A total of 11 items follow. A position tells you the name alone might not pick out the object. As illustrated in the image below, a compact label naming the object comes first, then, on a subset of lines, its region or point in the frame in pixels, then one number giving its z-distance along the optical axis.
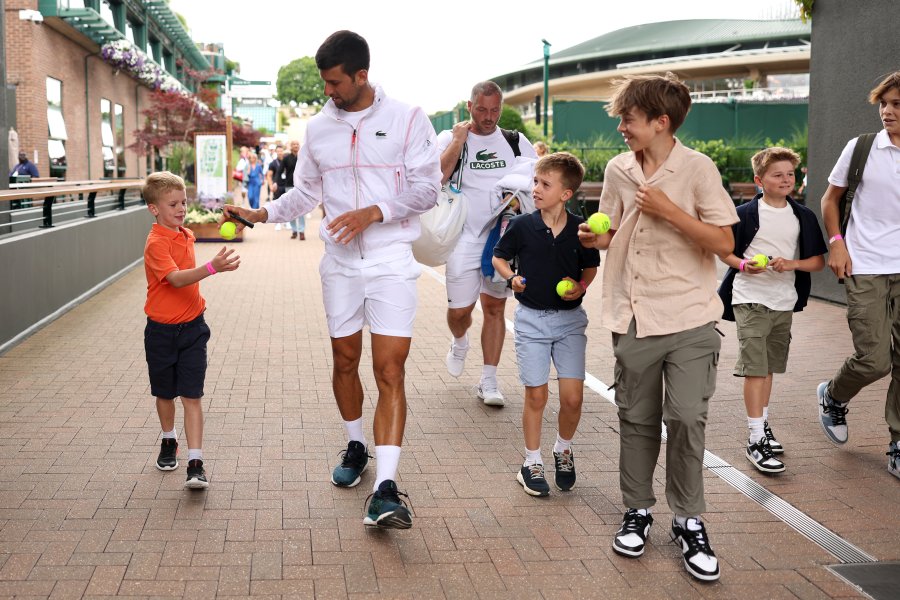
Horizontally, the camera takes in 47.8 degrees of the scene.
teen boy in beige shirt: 4.18
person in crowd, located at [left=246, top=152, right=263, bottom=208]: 28.61
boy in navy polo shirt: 5.12
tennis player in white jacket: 4.69
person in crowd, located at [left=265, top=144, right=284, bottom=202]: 24.64
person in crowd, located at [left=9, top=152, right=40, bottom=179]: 20.36
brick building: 24.86
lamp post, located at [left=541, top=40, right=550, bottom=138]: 31.13
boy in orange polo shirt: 5.14
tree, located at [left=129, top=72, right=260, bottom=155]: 34.44
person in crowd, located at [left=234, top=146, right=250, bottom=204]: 29.73
